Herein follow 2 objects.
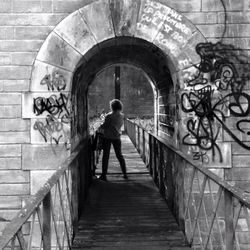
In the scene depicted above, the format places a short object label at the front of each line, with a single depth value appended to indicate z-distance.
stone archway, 5.96
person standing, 8.45
